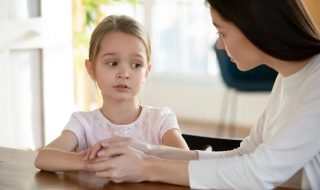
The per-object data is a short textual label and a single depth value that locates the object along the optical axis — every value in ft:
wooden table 4.72
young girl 5.79
